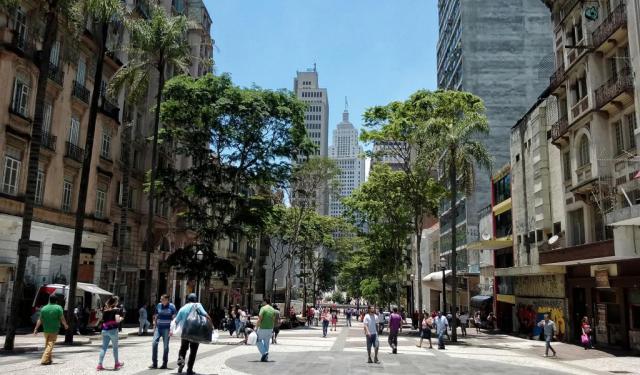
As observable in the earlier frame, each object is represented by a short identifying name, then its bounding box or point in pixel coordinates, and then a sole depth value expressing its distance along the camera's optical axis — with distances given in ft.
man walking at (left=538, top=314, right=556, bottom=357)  72.79
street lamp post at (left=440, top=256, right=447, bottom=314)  113.19
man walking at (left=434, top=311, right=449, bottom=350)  79.30
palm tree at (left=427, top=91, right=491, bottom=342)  97.50
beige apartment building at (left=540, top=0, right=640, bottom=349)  74.90
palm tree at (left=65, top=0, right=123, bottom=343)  64.13
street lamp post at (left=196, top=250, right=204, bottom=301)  104.05
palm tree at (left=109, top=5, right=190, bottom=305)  91.97
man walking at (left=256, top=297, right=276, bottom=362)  51.37
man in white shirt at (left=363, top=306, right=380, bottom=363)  56.49
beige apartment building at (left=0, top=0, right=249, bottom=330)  83.15
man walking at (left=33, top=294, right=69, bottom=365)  42.29
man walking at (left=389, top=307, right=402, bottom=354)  67.92
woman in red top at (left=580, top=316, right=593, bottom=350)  80.07
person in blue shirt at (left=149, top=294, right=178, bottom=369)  42.57
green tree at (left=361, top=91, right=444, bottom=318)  115.44
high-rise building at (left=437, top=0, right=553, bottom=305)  188.14
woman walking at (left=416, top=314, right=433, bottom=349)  81.10
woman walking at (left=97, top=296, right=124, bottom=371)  40.42
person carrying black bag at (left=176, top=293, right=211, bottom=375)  37.99
